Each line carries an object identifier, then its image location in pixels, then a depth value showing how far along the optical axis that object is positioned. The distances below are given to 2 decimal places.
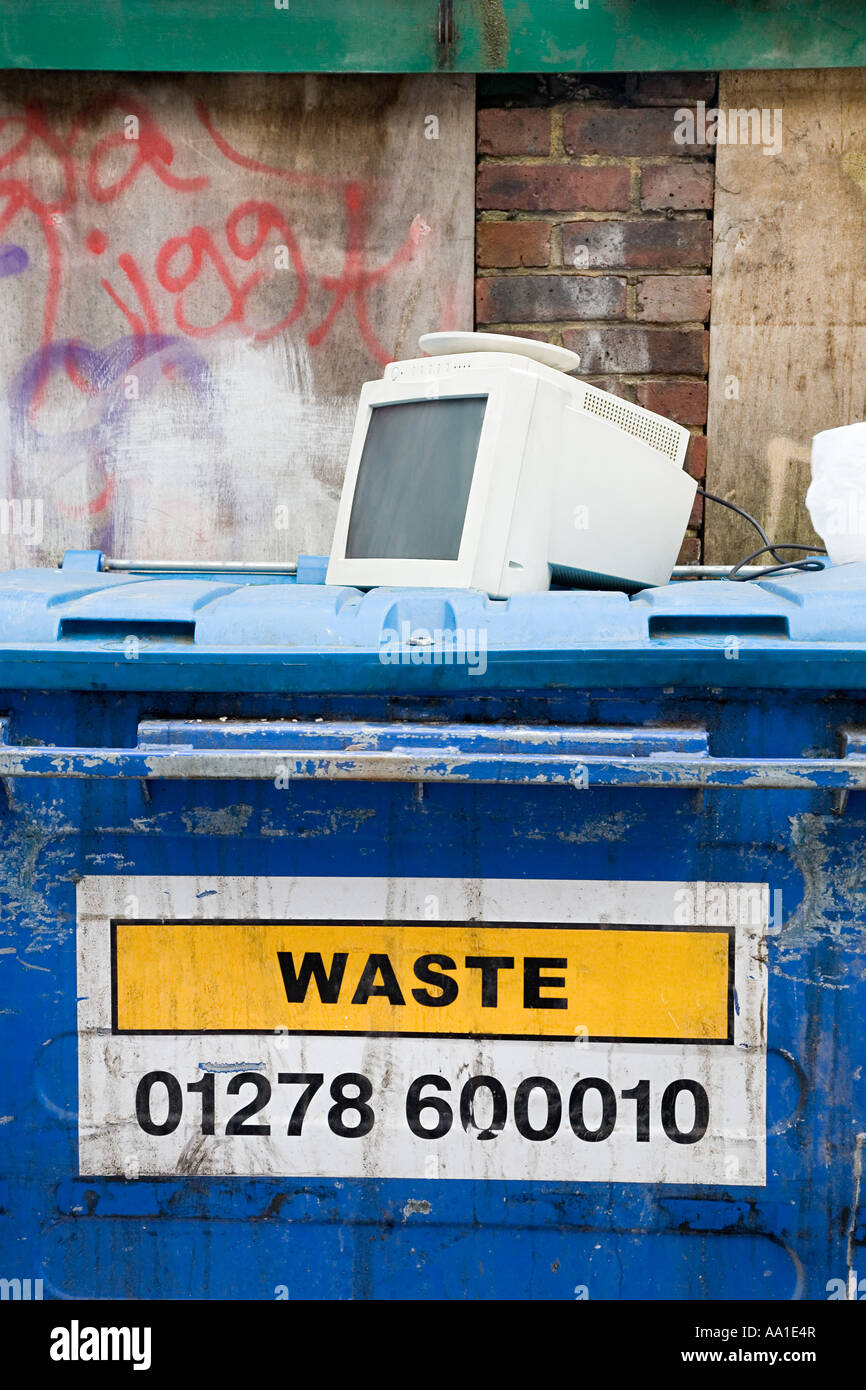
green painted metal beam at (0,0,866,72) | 2.49
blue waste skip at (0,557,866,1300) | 1.14
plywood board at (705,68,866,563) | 2.57
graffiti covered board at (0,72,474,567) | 2.64
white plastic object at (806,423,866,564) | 1.67
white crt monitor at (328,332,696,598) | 1.54
